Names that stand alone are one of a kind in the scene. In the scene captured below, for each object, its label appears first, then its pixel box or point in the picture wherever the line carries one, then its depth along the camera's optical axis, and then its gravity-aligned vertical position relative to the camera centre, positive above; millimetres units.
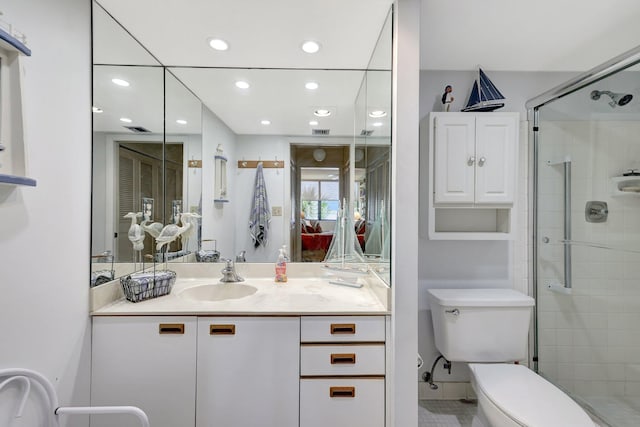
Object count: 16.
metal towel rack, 929 -650
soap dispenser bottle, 1859 -379
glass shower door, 1600 -225
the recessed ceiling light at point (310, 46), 1579 +968
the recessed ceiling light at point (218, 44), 1573 +972
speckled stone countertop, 1350 -464
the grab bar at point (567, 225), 1849 -68
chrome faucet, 1811 -399
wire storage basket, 1441 -387
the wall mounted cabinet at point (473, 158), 1798 +365
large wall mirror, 1466 +473
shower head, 1562 +670
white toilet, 1527 -748
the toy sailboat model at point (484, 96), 1834 +790
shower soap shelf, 1571 +172
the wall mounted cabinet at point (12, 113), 879 +323
